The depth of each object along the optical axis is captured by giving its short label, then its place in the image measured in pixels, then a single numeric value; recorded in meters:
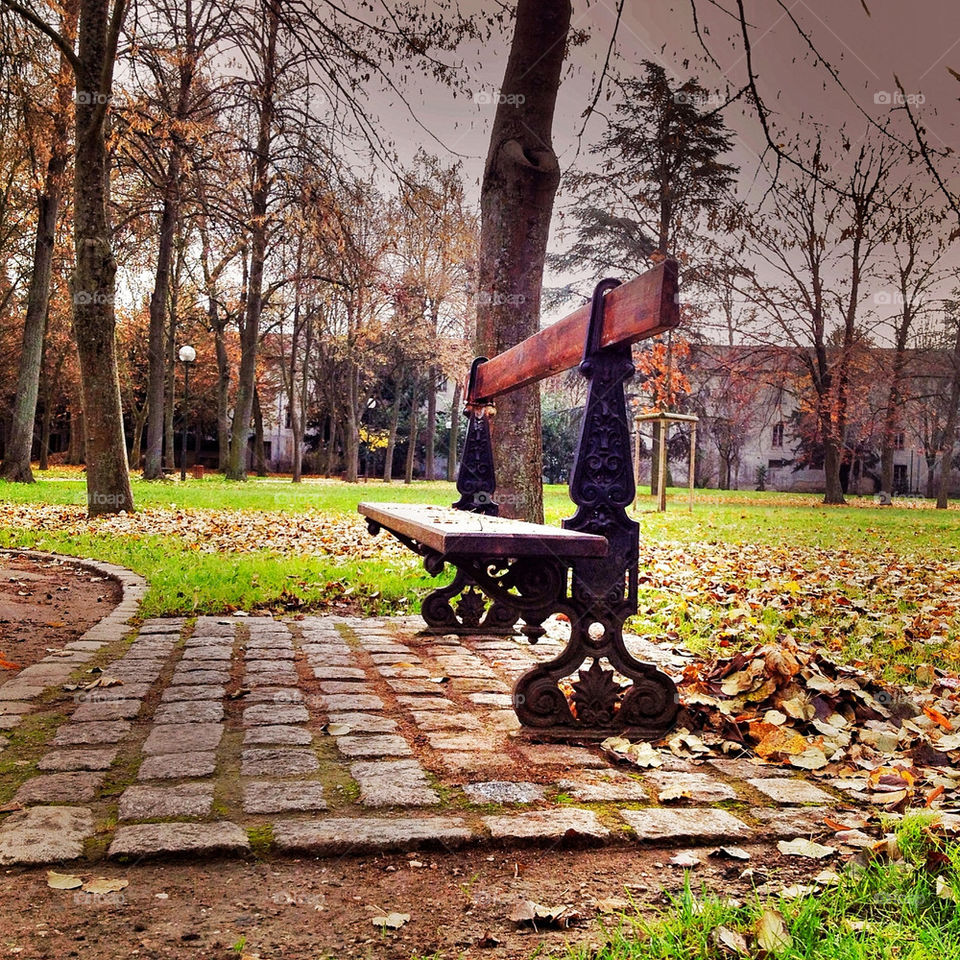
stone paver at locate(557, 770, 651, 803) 2.80
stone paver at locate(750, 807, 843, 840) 2.53
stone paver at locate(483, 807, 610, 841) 2.45
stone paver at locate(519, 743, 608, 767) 3.14
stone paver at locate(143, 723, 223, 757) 3.10
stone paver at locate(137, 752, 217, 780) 2.84
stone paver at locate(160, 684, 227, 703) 3.77
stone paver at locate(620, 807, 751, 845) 2.49
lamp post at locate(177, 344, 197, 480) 24.53
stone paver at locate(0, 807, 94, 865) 2.25
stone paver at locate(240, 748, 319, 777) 2.91
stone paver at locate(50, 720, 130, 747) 3.17
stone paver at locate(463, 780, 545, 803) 2.74
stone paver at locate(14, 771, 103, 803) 2.62
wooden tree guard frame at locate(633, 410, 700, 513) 17.08
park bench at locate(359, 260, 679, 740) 3.37
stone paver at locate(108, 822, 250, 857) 2.28
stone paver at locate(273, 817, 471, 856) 2.36
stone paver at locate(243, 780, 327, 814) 2.59
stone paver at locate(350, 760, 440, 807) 2.69
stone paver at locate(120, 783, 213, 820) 2.52
